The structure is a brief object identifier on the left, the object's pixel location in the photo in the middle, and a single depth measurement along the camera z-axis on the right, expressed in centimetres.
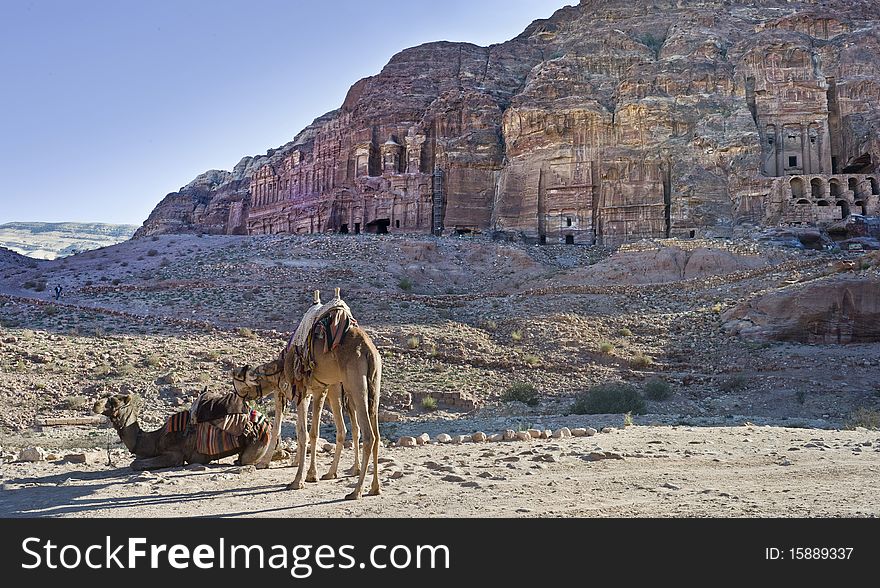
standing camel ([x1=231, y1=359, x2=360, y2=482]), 807
